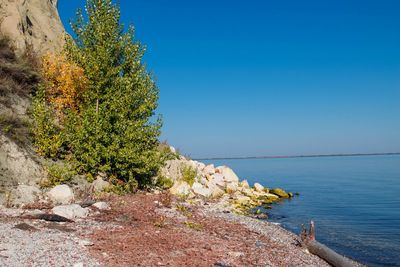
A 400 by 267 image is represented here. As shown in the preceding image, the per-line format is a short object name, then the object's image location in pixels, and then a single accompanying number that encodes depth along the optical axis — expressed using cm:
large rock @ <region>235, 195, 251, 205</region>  3130
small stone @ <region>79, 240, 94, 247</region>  1206
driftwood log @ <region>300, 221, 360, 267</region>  1452
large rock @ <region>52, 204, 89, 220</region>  1600
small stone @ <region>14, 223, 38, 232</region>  1317
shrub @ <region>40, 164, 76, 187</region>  2068
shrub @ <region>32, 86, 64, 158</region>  2239
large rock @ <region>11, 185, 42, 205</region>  1789
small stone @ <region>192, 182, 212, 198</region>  2925
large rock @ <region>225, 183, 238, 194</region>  3523
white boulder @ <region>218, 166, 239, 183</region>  3974
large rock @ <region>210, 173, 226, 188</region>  3596
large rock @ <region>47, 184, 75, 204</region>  1909
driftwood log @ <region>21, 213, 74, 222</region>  1506
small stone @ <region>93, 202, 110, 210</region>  1868
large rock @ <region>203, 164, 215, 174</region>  3892
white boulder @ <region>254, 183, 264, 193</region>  4114
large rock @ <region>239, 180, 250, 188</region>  3996
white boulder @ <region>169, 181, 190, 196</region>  2674
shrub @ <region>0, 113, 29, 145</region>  2070
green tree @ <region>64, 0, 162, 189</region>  2341
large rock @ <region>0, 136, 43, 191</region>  1917
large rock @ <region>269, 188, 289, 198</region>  4150
